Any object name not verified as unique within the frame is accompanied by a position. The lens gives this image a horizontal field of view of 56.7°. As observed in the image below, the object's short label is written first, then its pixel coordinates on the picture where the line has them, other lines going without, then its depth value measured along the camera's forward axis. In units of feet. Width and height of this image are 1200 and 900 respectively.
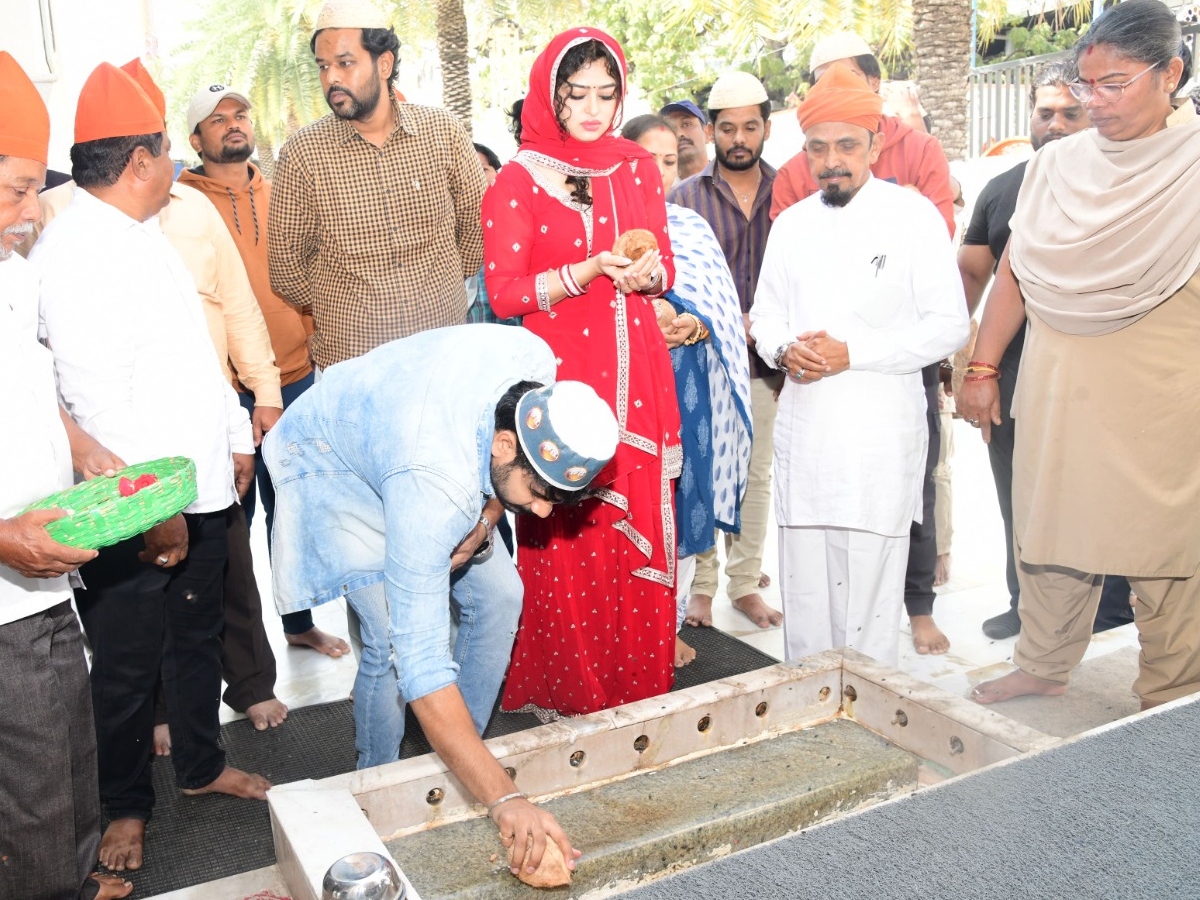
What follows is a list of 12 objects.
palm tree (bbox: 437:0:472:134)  38.65
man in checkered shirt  11.87
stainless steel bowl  4.89
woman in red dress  10.58
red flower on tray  7.10
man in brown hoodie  13.57
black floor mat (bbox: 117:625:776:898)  9.29
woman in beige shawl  9.89
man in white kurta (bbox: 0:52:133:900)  7.13
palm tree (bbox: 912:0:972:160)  34.88
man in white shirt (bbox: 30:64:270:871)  8.59
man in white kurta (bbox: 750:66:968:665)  10.48
